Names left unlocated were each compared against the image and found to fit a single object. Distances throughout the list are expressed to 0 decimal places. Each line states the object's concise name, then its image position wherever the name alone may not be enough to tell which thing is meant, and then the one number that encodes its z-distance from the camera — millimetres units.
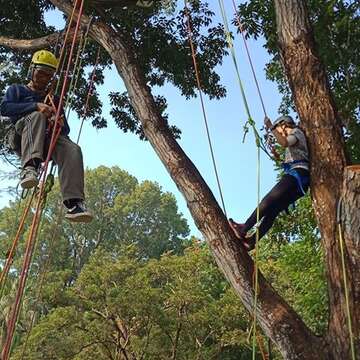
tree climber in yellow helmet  3244
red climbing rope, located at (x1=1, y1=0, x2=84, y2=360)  2584
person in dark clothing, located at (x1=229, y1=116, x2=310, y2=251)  3424
